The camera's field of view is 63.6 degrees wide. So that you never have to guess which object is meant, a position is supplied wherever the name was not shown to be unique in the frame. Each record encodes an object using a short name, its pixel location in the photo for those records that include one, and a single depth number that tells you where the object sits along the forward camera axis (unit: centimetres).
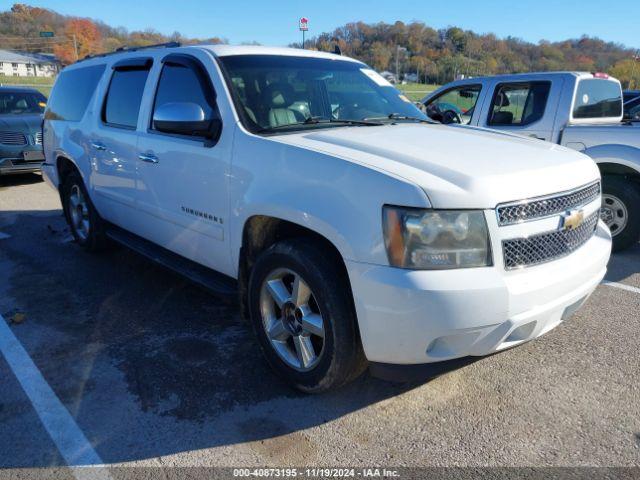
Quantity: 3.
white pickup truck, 547
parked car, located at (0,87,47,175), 956
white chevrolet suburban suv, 233
